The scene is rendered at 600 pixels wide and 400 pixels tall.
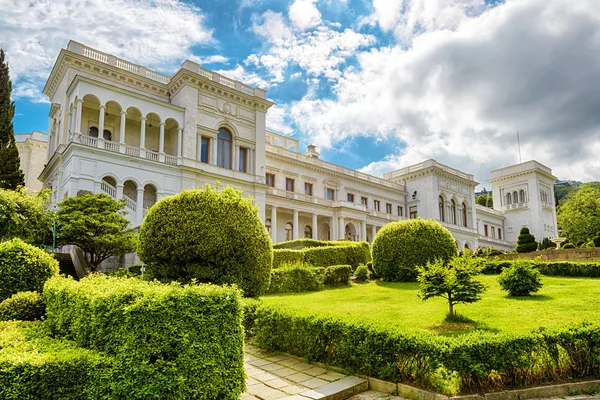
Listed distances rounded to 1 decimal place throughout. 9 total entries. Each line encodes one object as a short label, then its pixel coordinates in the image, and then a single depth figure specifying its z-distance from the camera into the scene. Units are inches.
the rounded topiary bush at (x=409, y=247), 643.5
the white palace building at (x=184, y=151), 885.8
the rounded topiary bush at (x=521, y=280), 456.8
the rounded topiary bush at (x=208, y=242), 396.8
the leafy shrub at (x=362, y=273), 698.8
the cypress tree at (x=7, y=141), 916.0
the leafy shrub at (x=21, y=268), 332.5
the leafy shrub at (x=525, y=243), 1255.7
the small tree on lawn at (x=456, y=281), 333.1
